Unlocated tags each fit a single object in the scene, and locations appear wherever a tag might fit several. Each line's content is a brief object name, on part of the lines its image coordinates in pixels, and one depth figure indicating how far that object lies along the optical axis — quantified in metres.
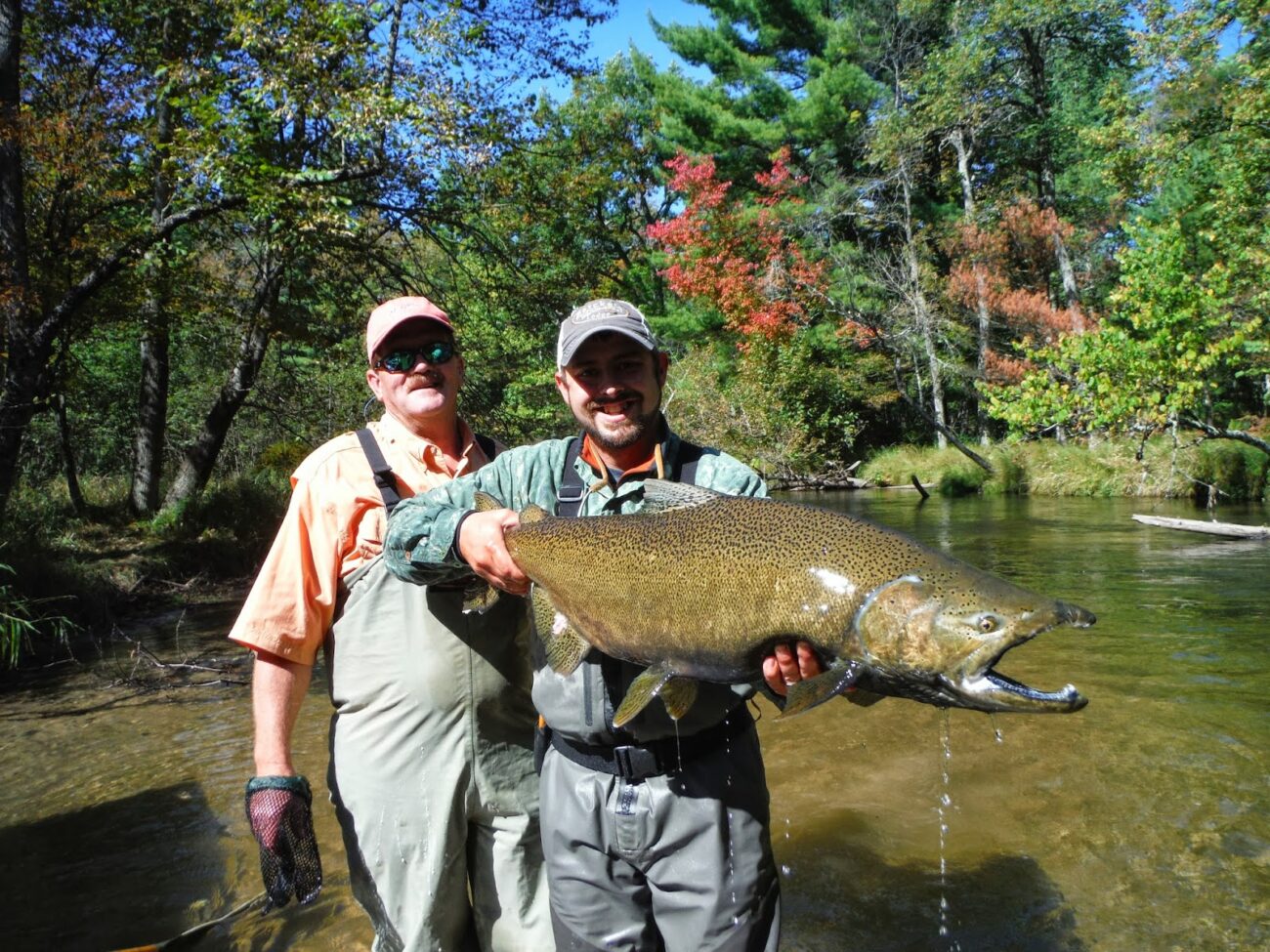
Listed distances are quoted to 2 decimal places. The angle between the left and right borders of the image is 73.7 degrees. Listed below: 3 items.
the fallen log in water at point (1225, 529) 13.42
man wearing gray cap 2.28
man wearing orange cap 2.60
